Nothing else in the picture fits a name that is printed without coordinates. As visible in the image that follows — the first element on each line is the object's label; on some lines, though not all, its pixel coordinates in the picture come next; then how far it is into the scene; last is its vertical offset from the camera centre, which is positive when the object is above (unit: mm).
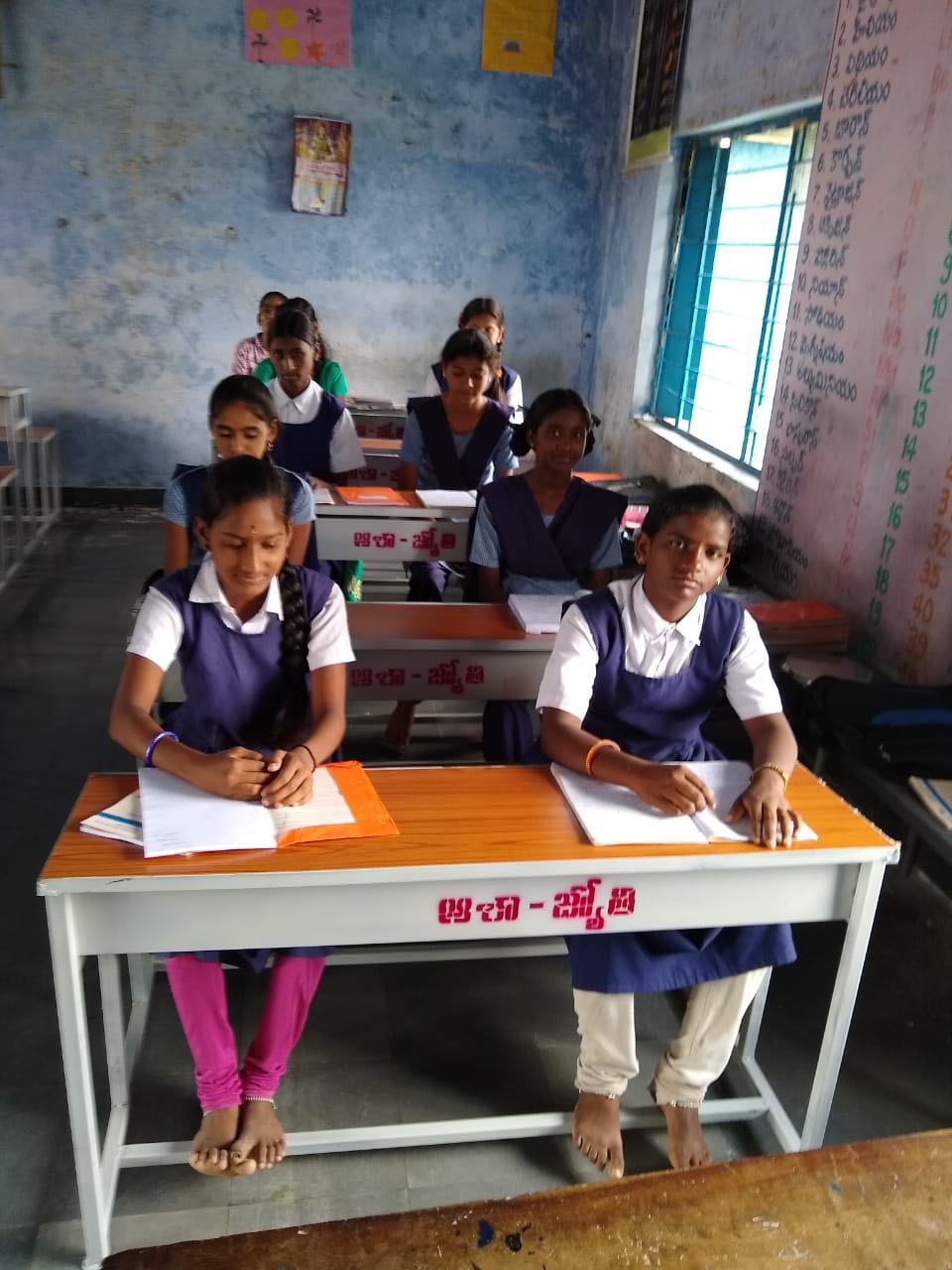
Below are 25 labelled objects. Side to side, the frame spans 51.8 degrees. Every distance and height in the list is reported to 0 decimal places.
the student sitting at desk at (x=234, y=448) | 2365 -440
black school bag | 2131 -901
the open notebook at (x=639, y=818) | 1367 -720
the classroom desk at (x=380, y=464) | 4398 -828
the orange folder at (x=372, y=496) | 3100 -696
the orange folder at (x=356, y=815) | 1306 -720
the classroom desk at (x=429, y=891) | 1242 -787
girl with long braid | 1524 -685
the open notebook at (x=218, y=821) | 1262 -709
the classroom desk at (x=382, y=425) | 5125 -773
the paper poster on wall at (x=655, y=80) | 4551 +953
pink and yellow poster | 5137 +1141
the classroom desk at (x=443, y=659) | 2209 -826
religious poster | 5363 +513
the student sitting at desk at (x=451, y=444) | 3363 -563
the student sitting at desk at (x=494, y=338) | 4082 -254
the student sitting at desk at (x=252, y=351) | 4621 -414
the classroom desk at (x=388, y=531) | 3055 -771
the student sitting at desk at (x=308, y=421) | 3391 -532
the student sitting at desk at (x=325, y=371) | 4113 -431
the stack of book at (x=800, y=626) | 2844 -897
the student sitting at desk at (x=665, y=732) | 1562 -697
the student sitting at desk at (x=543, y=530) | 2492 -619
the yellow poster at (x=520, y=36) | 5344 +1247
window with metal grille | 3719 +32
